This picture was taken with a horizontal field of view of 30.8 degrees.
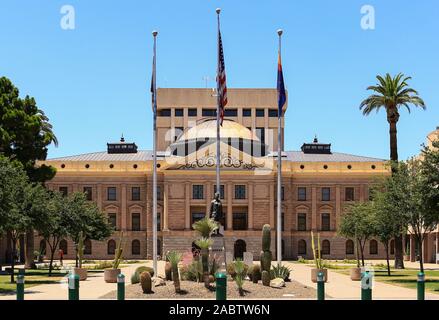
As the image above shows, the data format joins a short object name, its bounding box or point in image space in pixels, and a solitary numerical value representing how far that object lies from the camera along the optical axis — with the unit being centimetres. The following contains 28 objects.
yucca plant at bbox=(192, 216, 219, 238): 3678
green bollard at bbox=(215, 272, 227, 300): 2081
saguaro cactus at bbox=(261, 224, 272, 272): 3647
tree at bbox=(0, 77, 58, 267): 5781
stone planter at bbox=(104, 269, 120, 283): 4338
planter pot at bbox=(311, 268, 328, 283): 4436
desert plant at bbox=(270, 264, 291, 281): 3892
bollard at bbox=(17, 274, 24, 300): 2175
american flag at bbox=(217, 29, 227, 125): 4406
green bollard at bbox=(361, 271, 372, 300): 2097
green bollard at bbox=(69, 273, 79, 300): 2089
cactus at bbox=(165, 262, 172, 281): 3769
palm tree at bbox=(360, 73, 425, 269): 6450
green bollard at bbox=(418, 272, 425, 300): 2264
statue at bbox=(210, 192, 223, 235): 4381
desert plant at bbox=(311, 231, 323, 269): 4150
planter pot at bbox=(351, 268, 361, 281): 4645
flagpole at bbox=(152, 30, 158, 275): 4317
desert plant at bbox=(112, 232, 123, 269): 4189
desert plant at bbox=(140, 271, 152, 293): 3206
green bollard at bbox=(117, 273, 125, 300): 2216
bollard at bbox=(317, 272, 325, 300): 2291
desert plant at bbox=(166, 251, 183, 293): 3194
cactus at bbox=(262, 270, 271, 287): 3533
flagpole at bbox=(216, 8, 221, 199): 4433
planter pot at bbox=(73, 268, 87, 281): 4589
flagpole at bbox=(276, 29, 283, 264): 4612
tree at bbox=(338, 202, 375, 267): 5612
